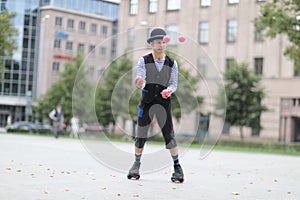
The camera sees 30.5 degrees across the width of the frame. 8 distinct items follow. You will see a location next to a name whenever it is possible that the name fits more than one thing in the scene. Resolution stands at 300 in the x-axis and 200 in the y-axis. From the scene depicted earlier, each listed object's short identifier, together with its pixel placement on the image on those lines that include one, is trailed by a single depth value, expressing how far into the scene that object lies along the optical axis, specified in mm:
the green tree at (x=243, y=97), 36281
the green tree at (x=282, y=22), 23438
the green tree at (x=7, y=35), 35500
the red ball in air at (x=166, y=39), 7887
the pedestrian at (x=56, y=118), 28736
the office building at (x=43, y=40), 73375
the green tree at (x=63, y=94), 46375
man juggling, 7895
